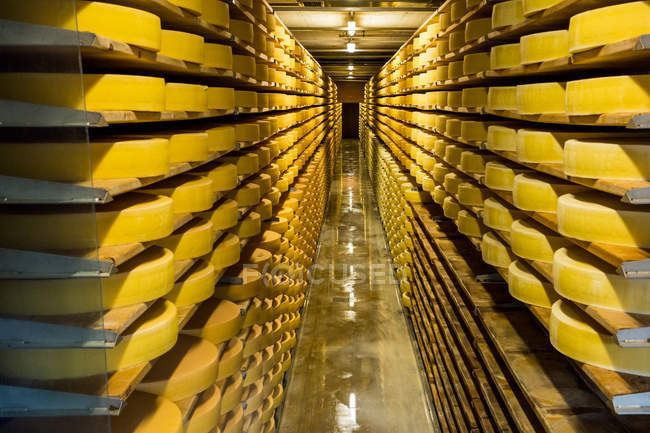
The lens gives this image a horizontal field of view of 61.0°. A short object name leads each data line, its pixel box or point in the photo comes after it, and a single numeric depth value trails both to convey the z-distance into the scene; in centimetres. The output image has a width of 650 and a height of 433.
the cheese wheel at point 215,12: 288
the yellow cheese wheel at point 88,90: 151
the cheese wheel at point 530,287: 256
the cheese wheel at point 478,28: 375
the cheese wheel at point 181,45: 248
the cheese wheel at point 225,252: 318
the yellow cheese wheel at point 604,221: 183
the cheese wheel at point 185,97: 252
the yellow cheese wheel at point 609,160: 182
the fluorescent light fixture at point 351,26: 783
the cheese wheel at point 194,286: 260
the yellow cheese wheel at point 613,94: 183
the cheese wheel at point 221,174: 320
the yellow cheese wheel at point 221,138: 318
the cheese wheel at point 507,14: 292
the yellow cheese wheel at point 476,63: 374
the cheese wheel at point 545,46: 245
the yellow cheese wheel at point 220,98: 310
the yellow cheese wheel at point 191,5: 246
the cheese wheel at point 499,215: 310
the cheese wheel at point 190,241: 260
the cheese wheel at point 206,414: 246
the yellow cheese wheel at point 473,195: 393
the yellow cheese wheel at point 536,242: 254
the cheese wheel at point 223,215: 316
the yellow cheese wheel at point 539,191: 252
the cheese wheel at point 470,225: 393
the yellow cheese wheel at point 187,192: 262
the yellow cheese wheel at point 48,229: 166
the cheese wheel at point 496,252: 316
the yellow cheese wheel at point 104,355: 167
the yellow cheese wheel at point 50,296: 167
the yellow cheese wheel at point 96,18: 150
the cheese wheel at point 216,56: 300
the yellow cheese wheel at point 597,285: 185
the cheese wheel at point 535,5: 243
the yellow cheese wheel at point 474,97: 371
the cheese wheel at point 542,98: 246
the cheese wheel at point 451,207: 453
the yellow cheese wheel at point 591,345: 184
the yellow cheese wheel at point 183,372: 238
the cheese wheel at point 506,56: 298
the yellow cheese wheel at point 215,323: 294
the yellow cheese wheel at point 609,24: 183
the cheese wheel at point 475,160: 387
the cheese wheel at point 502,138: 308
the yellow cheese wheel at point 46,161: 159
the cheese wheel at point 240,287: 366
